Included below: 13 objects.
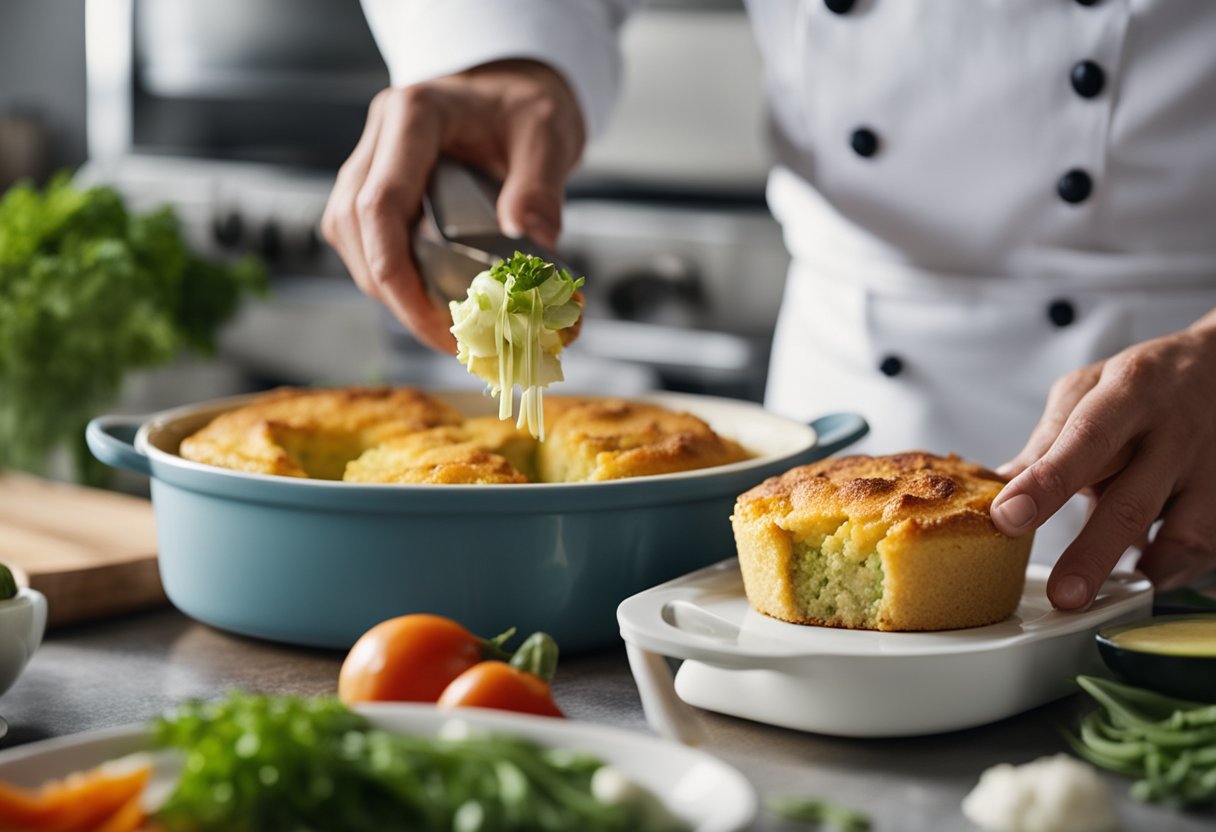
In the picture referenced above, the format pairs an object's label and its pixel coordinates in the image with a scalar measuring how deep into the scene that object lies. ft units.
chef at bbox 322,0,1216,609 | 4.26
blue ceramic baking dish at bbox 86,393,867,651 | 3.66
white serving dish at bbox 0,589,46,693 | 3.50
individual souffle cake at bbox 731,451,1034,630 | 3.48
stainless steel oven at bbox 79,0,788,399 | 5.99
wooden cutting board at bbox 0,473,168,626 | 3.97
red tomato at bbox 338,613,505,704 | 3.34
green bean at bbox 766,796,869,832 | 3.14
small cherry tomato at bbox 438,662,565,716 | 3.25
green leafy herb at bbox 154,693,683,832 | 2.94
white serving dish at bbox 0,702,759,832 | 3.02
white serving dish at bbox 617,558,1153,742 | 3.36
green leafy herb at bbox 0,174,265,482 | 5.32
